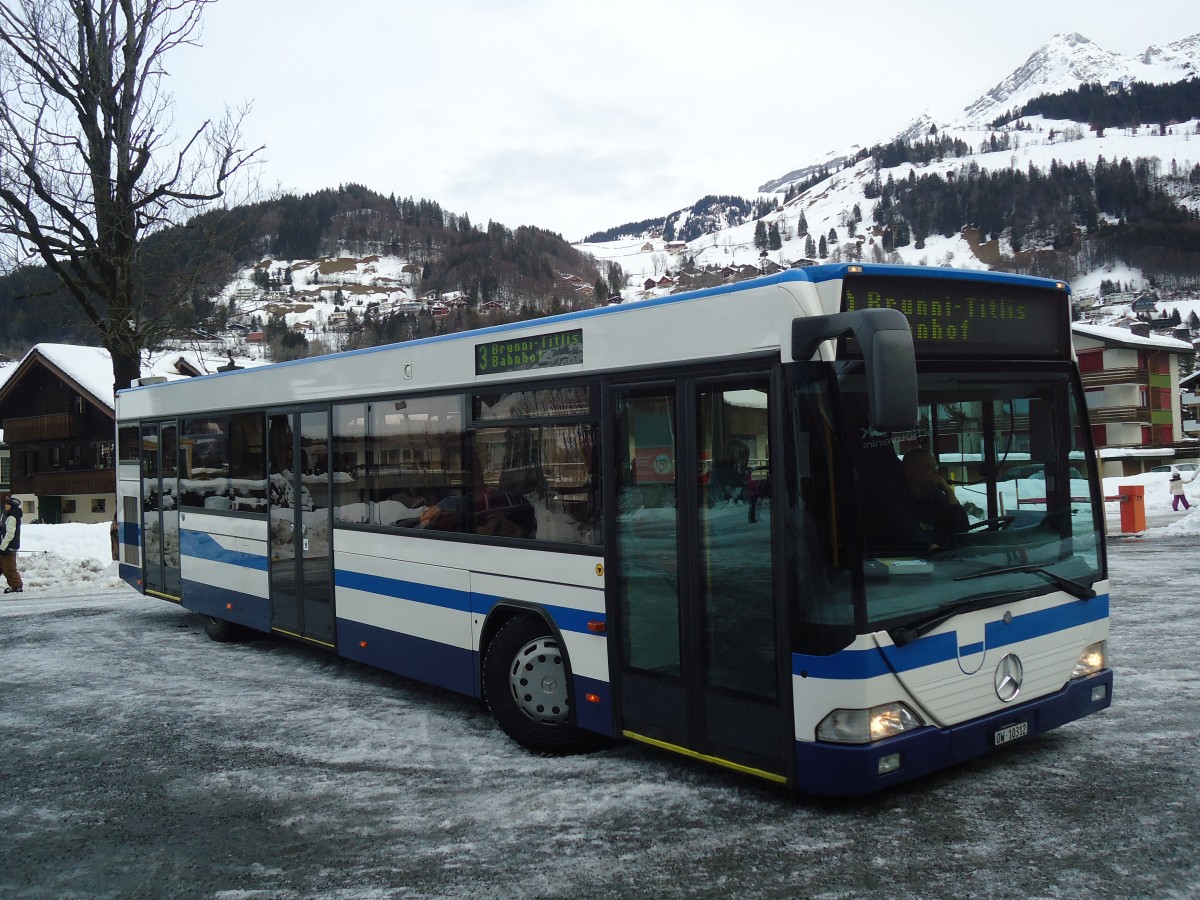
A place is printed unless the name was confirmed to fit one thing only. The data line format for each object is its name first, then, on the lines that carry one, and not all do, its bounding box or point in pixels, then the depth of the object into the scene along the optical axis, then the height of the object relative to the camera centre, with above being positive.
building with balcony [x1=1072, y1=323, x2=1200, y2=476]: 66.50 +3.51
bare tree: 18.84 +6.05
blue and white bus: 4.65 -0.35
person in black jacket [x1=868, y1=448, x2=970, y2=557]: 4.73 -0.29
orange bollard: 21.11 -1.42
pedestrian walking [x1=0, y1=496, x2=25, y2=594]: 16.12 -0.79
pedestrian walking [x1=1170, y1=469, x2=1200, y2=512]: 25.88 -1.35
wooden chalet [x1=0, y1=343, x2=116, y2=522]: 50.19 +2.98
